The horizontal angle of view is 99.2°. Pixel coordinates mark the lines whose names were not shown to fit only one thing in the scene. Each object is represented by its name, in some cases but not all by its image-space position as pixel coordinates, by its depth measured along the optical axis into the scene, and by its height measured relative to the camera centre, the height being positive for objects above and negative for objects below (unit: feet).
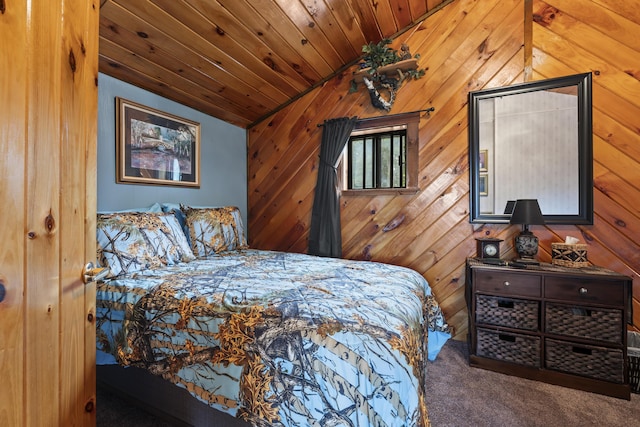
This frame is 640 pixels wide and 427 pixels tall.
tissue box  6.38 -1.01
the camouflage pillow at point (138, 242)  5.49 -0.70
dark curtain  9.45 +0.63
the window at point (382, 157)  8.70 +1.90
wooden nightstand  5.56 -2.46
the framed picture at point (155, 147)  7.58 +1.96
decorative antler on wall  8.47 +4.46
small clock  7.14 -0.94
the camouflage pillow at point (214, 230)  7.77 -0.58
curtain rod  8.37 +3.15
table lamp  6.49 -0.25
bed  3.00 -1.61
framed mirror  6.82 +1.69
